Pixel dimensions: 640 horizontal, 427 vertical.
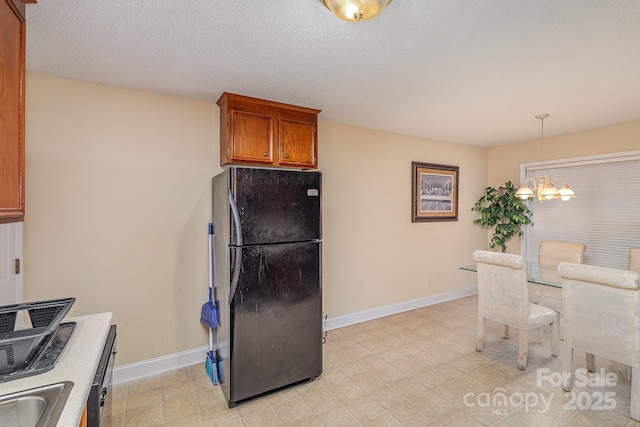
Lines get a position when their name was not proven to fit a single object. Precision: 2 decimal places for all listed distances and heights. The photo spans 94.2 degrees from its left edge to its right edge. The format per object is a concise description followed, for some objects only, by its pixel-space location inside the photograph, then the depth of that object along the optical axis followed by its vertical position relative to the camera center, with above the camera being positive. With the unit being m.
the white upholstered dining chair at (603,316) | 1.89 -0.70
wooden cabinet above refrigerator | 2.55 +0.74
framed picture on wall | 4.10 +0.31
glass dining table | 2.60 -0.59
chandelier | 2.84 +0.21
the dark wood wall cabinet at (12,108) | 1.18 +0.45
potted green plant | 4.28 +0.01
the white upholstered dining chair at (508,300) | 2.49 -0.77
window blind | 3.45 +0.05
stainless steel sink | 0.95 -0.61
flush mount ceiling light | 1.33 +0.94
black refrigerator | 2.10 -0.48
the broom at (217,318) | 2.35 -0.83
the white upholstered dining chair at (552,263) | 2.94 -0.57
